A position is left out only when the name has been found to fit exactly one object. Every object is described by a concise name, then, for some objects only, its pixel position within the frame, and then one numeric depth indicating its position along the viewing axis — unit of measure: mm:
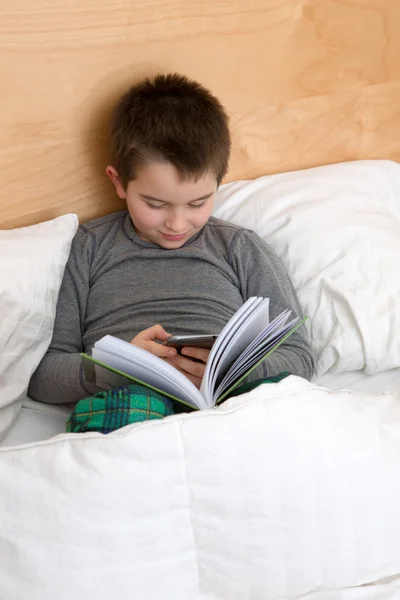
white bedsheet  1112
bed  792
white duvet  773
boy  1170
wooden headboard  1166
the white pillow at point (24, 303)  1083
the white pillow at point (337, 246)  1248
